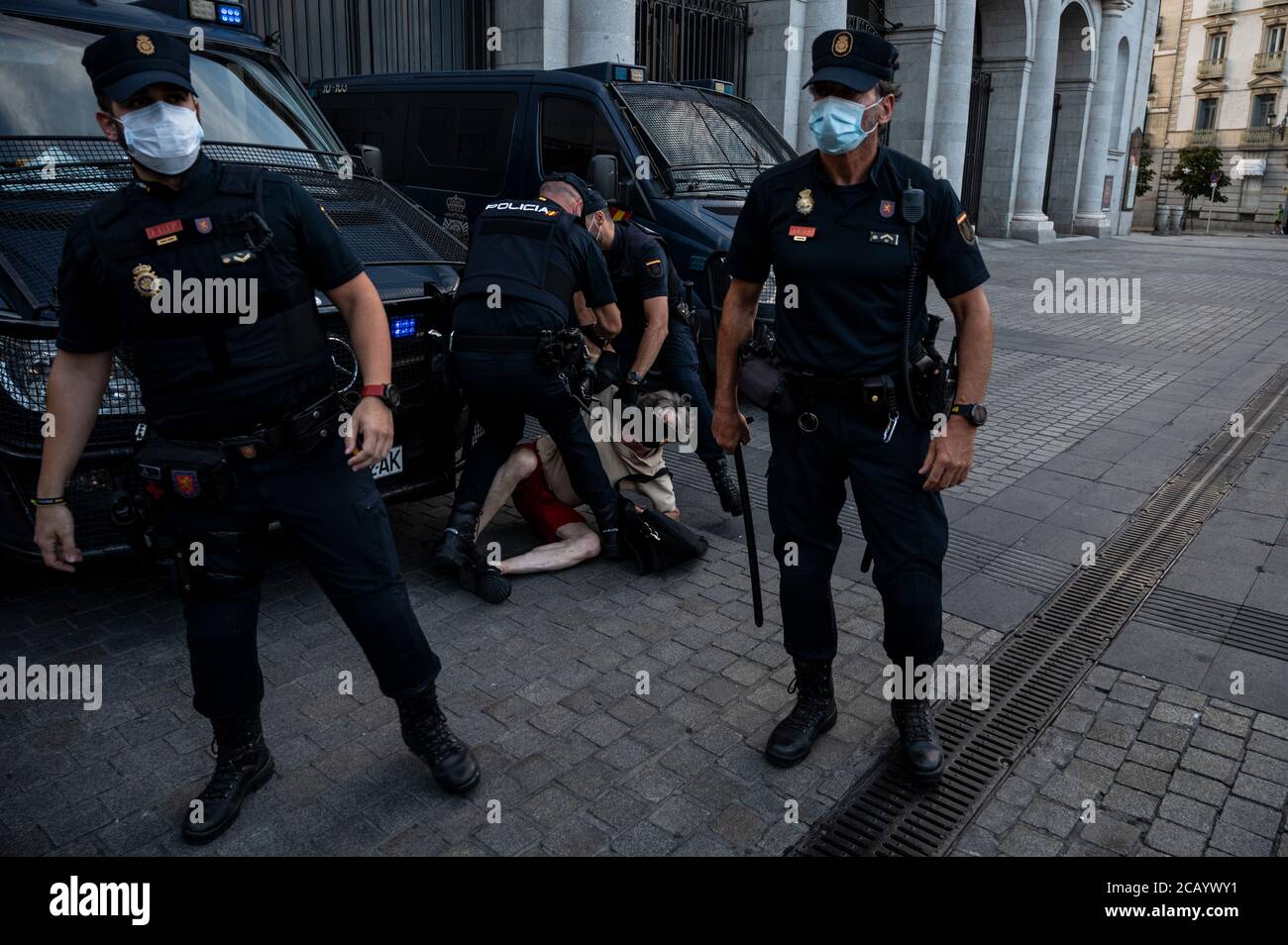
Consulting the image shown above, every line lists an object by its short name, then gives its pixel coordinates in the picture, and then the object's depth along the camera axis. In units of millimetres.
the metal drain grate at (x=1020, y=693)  2957
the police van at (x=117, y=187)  3471
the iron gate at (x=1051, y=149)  29695
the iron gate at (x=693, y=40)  14336
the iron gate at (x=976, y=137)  24969
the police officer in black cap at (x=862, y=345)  2912
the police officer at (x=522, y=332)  4301
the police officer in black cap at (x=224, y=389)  2502
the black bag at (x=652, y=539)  4664
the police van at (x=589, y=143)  7367
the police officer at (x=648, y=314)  5184
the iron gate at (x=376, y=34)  11211
